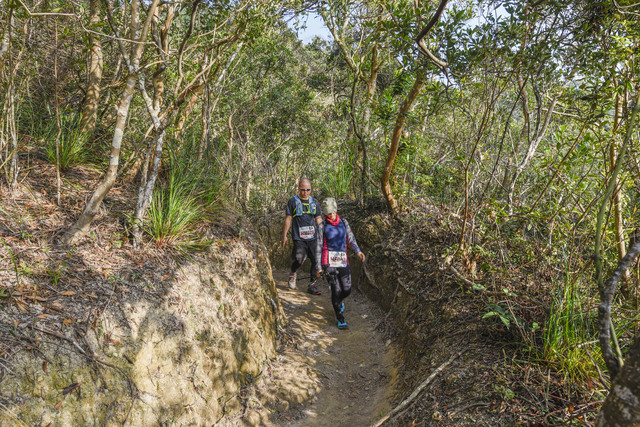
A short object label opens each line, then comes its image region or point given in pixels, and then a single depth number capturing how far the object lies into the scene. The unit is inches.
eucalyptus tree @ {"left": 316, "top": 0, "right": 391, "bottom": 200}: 279.1
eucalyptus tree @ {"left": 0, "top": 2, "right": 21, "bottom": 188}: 133.4
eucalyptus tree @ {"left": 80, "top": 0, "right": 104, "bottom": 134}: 186.9
